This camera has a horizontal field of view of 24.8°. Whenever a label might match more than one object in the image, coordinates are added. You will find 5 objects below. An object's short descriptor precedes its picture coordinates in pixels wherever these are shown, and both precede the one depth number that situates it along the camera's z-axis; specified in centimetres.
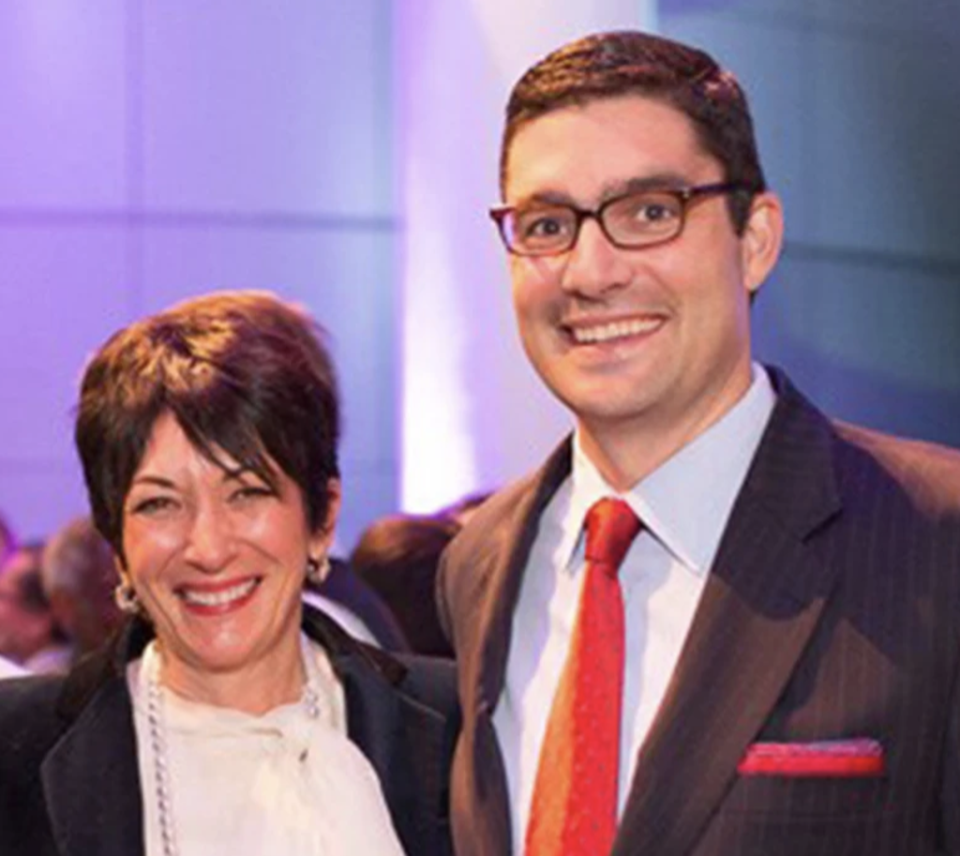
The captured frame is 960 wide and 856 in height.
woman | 270
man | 229
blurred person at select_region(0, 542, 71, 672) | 573
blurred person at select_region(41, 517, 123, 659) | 410
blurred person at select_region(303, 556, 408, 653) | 347
